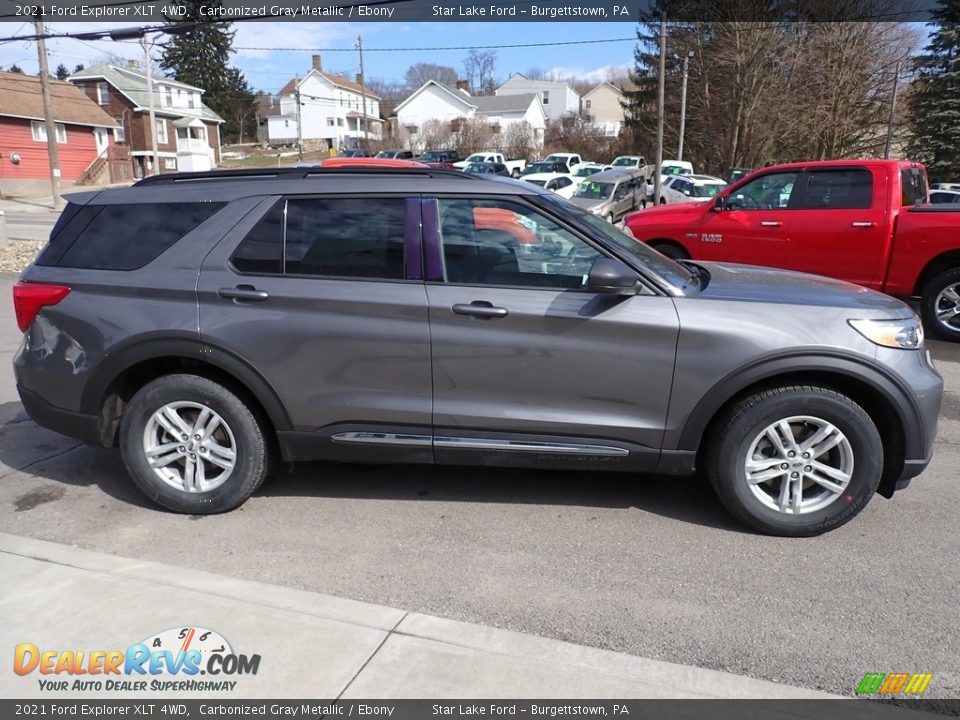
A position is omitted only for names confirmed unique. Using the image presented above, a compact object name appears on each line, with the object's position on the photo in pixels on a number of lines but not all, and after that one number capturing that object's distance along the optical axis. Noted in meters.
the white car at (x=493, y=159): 43.16
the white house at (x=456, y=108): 78.31
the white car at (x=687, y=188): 27.52
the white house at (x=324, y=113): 82.06
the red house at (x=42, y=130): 42.50
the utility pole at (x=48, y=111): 27.83
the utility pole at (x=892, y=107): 39.70
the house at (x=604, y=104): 97.49
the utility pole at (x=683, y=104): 40.97
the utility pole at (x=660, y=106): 23.56
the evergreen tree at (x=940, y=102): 40.81
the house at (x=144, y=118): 55.34
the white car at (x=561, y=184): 26.48
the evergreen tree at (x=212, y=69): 79.06
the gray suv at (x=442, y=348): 3.71
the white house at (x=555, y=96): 94.62
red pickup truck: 8.06
